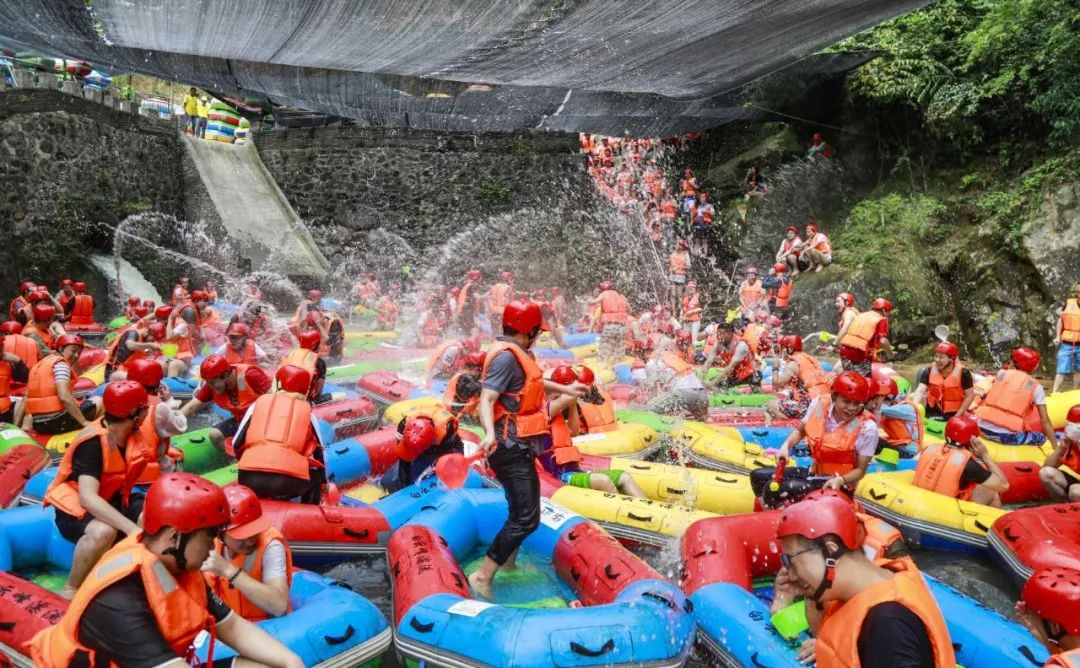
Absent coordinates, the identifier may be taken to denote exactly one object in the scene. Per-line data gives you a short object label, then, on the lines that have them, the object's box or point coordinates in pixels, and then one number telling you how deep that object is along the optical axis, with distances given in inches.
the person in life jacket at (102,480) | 146.0
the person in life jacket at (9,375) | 265.9
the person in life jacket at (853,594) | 79.0
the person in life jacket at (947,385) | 292.0
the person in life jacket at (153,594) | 85.7
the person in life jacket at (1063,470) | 227.3
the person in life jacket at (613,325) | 465.4
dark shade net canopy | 186.1
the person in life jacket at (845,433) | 187.0
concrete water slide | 735.1
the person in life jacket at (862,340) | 310.5
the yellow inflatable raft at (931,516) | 212.8
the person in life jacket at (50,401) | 252.1
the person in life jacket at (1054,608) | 88.5
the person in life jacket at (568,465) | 230.5
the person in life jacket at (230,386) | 221.5
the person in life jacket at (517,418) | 167.6
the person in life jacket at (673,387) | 337.7
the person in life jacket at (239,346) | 295.7
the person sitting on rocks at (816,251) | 563.5
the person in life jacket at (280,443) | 179.9
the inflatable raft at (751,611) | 140.9
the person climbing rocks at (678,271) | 646.5
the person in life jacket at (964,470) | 216.7
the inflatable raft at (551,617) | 134.9
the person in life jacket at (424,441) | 222.7
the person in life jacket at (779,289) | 537.0
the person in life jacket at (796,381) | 329.1
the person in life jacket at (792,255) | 581.3
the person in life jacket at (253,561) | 127.7
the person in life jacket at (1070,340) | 378.0
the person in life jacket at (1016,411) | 261.6
